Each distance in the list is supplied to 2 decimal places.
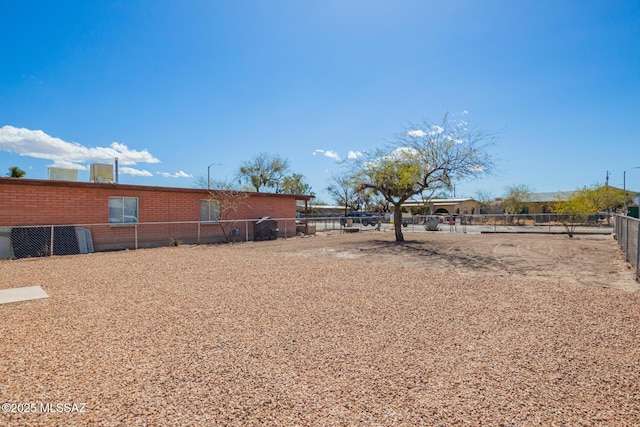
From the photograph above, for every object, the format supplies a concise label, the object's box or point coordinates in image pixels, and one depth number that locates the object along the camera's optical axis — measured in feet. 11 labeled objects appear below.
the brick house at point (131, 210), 41.83
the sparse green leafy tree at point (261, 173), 158.10
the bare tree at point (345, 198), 170.19
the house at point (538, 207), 151.90
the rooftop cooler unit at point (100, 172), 52.85
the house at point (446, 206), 177.37
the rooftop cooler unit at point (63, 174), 48.03
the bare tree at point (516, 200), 143.43
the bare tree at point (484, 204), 166.72
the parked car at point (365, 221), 103.34
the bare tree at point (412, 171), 53.26
